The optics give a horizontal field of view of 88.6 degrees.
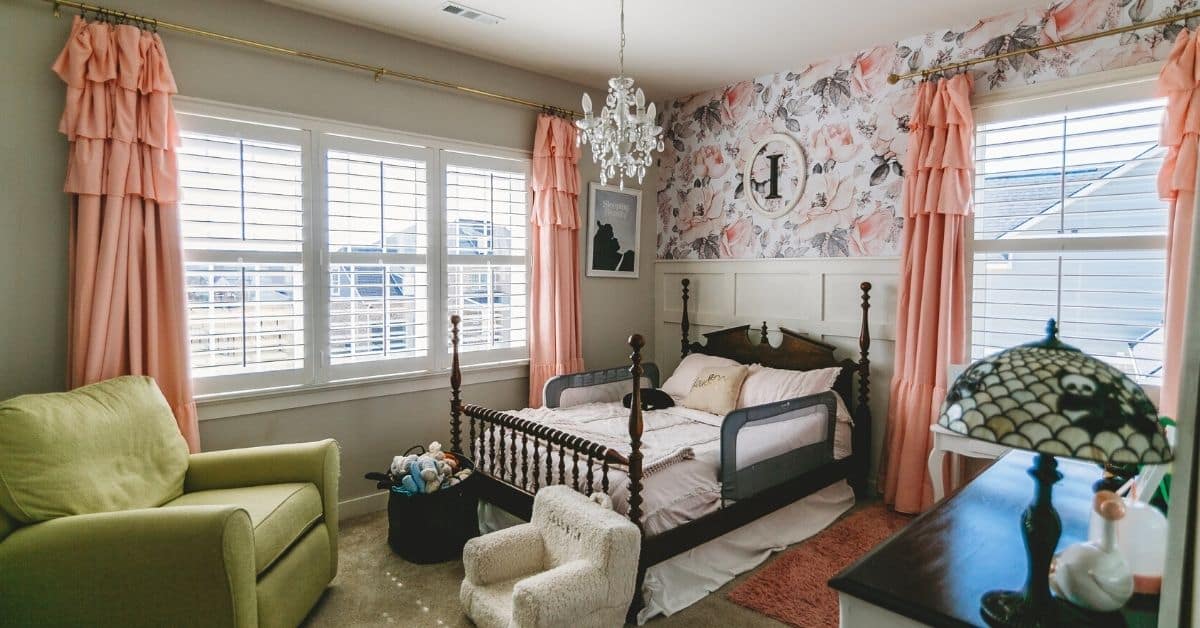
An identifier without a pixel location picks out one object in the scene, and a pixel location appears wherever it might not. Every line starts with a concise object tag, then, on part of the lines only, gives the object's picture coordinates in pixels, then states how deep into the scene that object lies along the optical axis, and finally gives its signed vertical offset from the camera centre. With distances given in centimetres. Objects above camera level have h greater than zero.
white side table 294 -77
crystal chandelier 264 +67
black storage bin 288 -114
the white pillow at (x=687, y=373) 399 -57
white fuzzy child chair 200 -101
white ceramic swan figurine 106 -49
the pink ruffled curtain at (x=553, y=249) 404 +23
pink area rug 248 -129
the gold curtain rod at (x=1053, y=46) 266 +119
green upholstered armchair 184 -81
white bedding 255 -77
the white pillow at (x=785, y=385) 356 -58
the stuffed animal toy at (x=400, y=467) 296 -89
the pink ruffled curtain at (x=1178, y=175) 252 +49
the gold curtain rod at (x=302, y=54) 259 +115
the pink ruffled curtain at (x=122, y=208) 252 +30
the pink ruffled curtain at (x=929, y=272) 322 +10
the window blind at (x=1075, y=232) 279 +29
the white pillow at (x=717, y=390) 369 -63
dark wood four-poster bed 250 -84
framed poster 444 +41
